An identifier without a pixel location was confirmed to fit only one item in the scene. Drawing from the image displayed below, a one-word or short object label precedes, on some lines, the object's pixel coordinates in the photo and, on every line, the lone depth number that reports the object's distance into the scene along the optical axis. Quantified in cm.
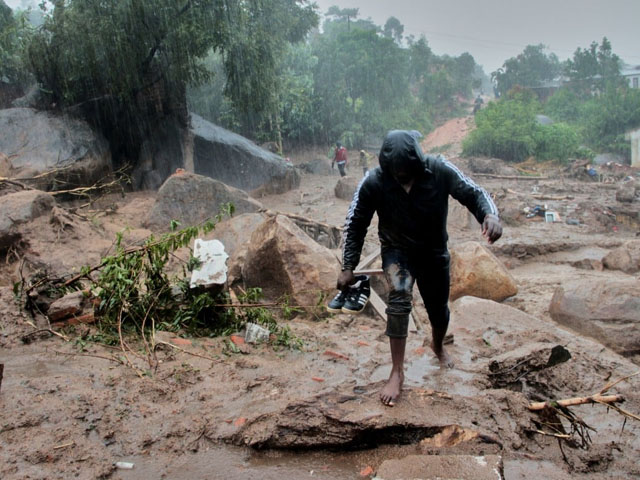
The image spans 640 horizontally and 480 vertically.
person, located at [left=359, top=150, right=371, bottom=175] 2285
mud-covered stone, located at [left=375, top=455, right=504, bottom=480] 231
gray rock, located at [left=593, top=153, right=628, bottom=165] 2638
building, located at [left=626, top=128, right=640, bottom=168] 2598
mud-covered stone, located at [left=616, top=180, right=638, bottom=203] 1512
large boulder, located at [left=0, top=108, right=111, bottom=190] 1159
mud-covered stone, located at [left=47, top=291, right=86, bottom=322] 429
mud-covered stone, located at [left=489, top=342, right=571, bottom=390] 372
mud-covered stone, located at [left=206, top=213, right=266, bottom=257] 817
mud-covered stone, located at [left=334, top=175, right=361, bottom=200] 1633
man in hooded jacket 313
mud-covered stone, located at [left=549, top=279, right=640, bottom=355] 532
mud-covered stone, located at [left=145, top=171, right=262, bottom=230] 1027
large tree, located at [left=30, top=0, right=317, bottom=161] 1252
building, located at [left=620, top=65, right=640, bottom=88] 3850
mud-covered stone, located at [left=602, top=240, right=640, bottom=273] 881
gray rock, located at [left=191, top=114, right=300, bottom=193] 1689
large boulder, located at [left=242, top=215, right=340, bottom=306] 584
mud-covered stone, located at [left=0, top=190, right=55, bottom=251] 716
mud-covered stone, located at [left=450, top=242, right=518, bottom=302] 724
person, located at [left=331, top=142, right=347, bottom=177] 1975
